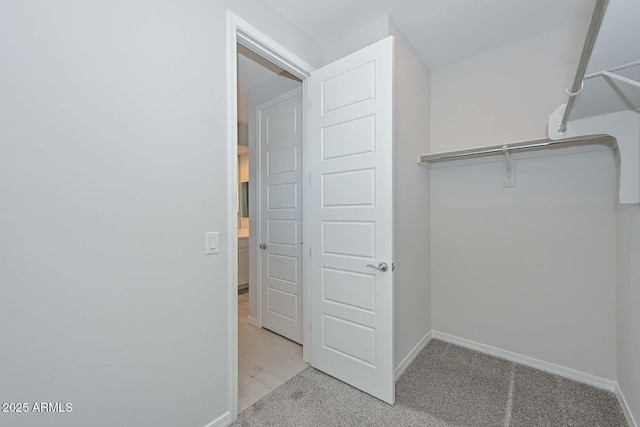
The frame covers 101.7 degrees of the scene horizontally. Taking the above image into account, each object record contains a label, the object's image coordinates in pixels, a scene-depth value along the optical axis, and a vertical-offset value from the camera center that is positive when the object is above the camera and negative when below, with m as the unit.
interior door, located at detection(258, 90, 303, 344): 2.53 +0.01
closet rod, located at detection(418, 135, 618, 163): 1.79 +0.52
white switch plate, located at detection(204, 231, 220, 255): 1.43 -0.15
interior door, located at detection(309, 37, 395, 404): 1.68 -0.02
